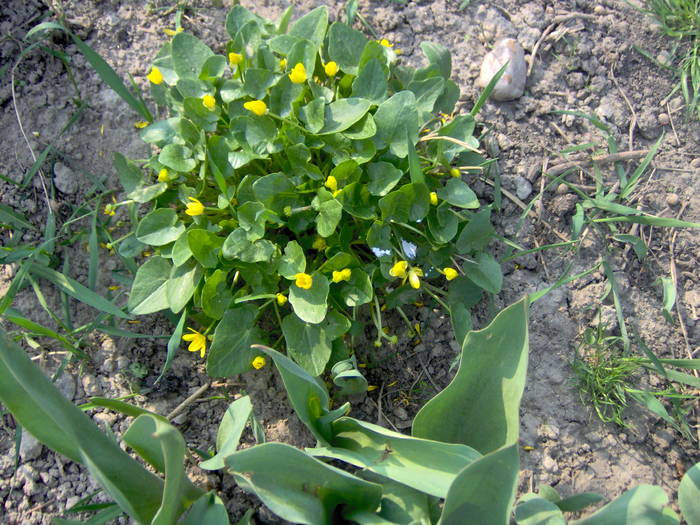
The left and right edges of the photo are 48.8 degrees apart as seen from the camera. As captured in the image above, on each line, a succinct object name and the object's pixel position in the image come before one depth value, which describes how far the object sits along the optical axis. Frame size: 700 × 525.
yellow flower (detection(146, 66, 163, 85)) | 0.56
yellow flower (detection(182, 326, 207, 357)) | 0.55
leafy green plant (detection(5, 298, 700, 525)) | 0.43
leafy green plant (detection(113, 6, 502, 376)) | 0.54
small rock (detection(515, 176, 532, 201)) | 0.65
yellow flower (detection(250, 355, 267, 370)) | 0.56
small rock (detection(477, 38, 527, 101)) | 0.66
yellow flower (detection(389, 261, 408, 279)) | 0.53
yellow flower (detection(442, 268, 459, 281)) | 0.55
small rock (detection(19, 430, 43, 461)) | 0.58
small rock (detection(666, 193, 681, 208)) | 0.66
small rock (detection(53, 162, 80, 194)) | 0.63
